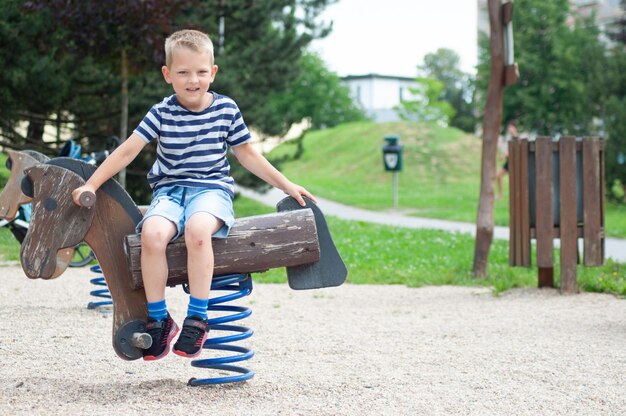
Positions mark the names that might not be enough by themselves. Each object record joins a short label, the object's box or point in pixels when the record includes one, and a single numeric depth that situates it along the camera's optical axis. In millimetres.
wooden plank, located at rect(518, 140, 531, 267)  13741
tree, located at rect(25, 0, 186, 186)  20216
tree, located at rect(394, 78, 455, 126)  105108
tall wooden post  15123
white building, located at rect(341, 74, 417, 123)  138852
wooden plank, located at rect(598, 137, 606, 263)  13694
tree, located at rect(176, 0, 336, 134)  29443
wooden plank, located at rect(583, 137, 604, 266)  13635
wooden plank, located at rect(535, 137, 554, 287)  13576
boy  6652
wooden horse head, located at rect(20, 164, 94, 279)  6936
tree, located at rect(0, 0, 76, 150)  22661
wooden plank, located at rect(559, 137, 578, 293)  13576
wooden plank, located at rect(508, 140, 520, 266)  13906
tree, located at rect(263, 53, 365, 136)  113142
